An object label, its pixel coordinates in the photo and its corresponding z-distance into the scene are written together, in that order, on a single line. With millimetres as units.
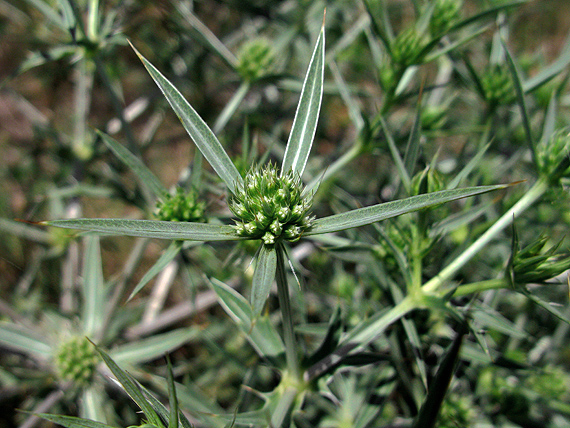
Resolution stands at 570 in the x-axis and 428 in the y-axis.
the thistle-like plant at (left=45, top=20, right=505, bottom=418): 162
